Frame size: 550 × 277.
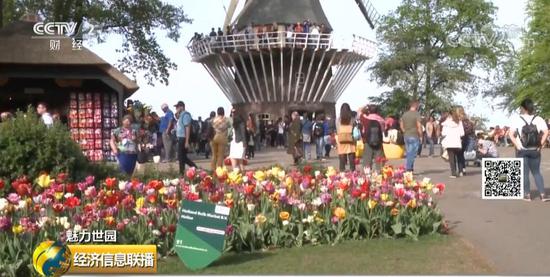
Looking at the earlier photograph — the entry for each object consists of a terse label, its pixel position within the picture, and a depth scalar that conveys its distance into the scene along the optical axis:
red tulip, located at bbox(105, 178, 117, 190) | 8.12
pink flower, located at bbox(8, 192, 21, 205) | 7.48
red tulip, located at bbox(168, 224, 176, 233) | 7.50
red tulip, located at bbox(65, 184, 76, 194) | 8.30
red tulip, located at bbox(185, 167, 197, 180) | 8.67
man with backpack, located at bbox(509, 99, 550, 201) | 11.80
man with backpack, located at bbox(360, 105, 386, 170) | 15.16
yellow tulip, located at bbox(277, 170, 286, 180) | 9.06
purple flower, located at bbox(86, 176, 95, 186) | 8.44
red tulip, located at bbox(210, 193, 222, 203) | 7.88
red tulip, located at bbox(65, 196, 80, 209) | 7.29
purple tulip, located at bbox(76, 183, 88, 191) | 8.23
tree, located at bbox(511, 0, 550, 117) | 43.19
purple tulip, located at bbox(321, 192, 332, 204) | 8.28
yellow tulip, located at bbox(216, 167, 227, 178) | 8.77
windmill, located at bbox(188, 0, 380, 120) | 44.84
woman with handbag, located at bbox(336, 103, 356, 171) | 15.90
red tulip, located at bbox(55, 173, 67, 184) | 8.54
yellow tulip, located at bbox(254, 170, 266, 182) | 8.80
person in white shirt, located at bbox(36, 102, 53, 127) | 15.49
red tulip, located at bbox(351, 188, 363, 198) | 8.41
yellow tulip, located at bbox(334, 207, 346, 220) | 8.06
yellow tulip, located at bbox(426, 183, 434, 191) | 9.04
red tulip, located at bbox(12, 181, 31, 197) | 7.83
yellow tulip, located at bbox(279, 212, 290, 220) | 7.91
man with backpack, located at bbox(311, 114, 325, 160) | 25.23
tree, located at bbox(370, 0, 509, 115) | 55.50
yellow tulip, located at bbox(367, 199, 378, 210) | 8.34
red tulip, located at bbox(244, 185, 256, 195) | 8.13
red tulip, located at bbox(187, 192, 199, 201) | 7.47
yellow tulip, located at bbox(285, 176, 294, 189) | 8.75
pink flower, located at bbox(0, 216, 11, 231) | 6.82
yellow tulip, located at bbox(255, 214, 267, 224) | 7.90
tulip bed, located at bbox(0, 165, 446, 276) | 7.26
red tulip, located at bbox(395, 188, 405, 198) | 8.48
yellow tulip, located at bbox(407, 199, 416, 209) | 8.55
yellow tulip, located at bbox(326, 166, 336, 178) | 9.27
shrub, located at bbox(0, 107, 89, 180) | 10.71
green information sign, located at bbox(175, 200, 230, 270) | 6.78
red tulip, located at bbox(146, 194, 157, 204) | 7.81
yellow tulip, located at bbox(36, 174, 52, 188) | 8.00
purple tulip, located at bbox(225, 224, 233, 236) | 7.31
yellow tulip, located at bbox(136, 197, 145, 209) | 7.64
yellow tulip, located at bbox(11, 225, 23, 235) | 6.83
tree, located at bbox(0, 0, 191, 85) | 33.59
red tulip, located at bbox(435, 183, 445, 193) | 9.08
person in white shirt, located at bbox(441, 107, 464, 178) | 16.47
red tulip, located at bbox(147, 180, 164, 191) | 8.02
